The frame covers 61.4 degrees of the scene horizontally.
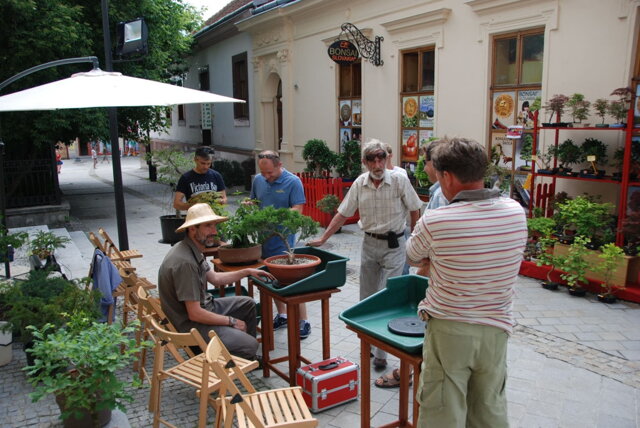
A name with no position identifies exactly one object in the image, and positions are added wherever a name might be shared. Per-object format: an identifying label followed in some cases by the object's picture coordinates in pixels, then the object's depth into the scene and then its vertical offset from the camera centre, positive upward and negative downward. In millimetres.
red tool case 4027 -1865
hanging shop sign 10945 +1684
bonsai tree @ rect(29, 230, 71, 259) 6371 -1256
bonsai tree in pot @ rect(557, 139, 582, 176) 7039 -287
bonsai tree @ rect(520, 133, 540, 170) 8305 -237
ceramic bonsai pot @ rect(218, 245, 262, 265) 4832 -1059
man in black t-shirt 6145 -499
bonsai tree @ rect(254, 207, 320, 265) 4430 -719
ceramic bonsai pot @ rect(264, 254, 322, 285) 4160 -1044
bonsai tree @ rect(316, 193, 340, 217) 10422 -1325
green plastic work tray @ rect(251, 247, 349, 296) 4082 -1120
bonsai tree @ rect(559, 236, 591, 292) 6453 -1577
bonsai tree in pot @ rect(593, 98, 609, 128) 6683 +296
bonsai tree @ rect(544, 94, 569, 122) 7121 +369
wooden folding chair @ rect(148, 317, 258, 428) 3262 -1566
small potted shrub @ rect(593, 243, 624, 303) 6199 -1543
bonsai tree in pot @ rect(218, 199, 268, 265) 4750 -930
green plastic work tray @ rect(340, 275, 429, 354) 3301 -1127
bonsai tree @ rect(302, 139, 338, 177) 11961 -465
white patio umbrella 4637 +395
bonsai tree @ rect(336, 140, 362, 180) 11711 -573
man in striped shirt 2488 -705
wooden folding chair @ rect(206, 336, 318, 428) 2809 -1585
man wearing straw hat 3893 -1112
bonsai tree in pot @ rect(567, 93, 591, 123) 6977 +334
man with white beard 4594 -672
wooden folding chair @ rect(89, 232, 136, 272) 5677 -1367
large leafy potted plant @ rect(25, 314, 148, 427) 3059 -1302
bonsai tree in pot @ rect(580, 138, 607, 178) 6889 -294
